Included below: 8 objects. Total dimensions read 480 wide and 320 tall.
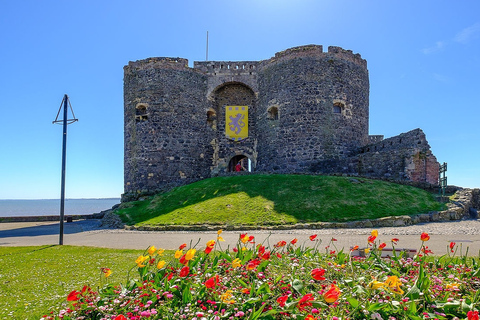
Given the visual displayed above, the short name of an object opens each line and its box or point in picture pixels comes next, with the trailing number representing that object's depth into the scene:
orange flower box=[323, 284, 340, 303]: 2.91
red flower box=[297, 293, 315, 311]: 3.00
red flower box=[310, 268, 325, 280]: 3.53
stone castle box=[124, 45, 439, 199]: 24.67
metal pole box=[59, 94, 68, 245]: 11.00
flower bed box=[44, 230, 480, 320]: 3.54
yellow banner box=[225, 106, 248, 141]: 28.52
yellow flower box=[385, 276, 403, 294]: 3.21
